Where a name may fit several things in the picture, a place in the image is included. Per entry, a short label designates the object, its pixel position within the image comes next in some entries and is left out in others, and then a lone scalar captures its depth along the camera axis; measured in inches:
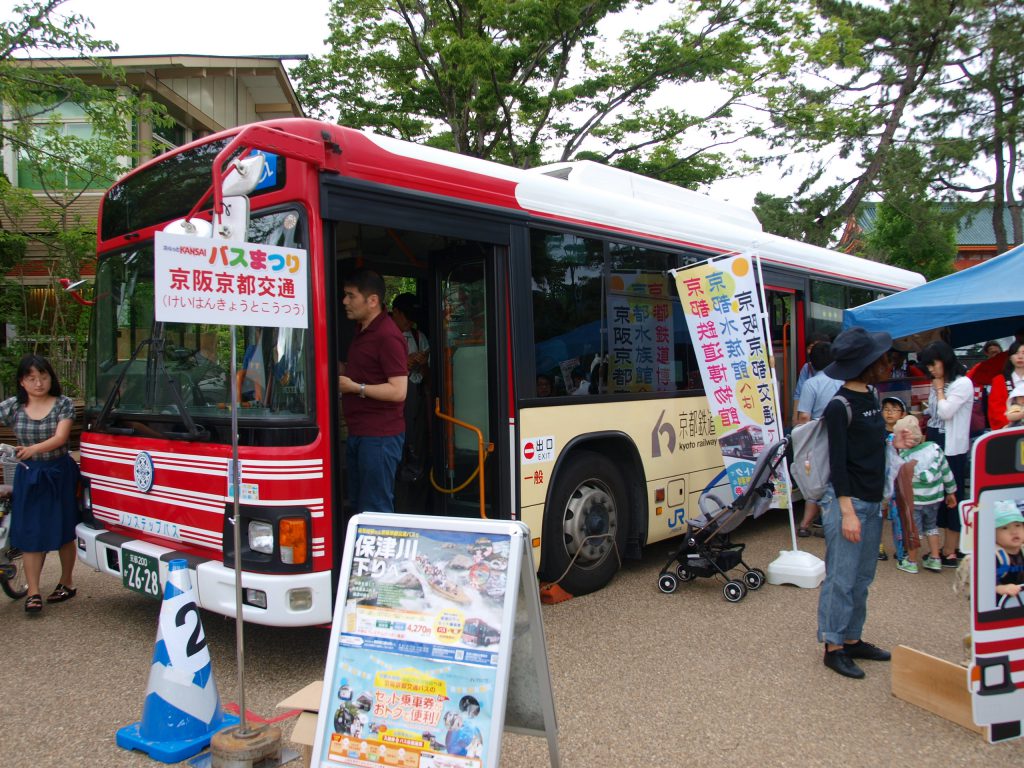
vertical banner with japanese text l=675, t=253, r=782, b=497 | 226.1
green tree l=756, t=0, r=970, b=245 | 726.5
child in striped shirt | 235.6
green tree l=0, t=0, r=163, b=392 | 362.0
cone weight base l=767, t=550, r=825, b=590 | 222.7
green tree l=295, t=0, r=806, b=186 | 513.0
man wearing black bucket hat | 155.5
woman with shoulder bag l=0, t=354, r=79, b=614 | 198.8
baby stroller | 215.3
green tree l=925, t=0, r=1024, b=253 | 736.3
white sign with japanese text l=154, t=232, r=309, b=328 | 117.9
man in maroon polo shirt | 175.3
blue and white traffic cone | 131.8
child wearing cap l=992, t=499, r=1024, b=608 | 129.9
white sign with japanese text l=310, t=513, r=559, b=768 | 100.3
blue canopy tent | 266.1
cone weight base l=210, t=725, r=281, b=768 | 121.0
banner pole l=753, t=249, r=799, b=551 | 224.8
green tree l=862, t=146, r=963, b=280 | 744.3
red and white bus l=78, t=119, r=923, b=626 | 151.4
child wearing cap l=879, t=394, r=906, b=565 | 246.7
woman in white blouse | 243.8
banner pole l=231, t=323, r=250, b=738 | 124.5
